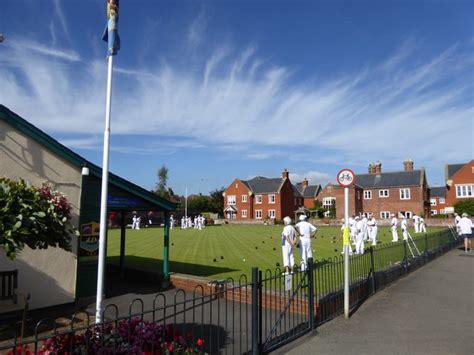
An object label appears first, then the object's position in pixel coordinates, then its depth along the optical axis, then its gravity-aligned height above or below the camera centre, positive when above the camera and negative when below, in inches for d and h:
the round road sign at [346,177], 348.8 +34.7
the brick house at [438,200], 3262.8 +134.0
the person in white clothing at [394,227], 958.4 -29.3
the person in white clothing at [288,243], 453.4 -33.3
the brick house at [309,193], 3287.4 +192.2
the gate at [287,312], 248.1 -76.6
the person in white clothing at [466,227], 788.5 -23.0
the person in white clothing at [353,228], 766.5 -25.7
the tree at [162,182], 3520.9 +296.6
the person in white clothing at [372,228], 878.6 -30.0
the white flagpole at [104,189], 264.2 +17.7
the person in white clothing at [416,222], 1332.8 -24.7
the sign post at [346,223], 326.3 -7.4
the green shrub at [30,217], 212.2 -2.3
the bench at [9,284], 302.8 -57.7
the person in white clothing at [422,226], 1400.1 -40.0
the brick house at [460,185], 2422.5 +197.0
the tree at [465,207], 2105.1 +49.2
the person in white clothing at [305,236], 482.3 -26.5
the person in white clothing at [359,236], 692.1 -37.7
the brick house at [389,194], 2507.4 +146.0
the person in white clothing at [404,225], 807.5 -21.1
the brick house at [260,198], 2785.4 +122.5
